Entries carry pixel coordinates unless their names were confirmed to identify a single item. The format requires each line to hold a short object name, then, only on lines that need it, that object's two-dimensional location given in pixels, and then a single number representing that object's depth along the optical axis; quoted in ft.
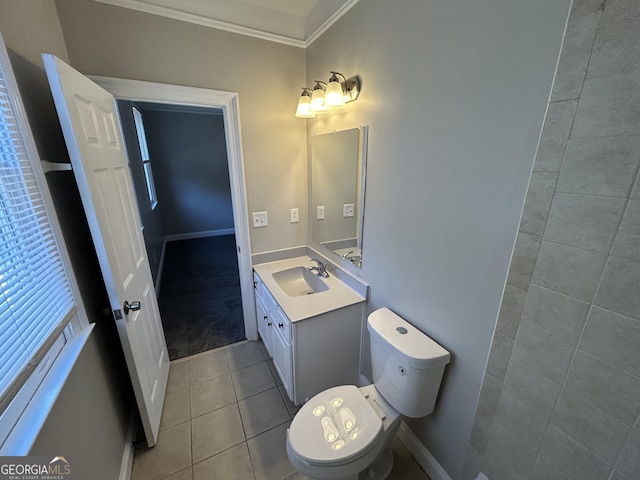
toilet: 3.53
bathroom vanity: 5.00
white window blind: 2.33
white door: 3.28
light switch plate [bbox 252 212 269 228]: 6.86
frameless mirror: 5.15
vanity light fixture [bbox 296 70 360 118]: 4.76
